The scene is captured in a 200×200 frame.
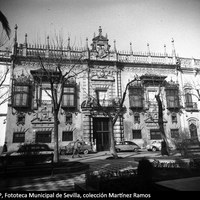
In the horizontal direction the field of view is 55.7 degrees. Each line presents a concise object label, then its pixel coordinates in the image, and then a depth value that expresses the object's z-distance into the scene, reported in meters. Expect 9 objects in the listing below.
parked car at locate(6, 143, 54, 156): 15.40
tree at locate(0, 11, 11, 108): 7.63
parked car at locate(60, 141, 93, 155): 20.50
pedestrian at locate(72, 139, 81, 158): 19.13
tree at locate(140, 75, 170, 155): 25.05
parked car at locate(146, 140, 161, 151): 22.11
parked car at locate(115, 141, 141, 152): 21.33
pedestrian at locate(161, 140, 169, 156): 15.93
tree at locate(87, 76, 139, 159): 23.55
